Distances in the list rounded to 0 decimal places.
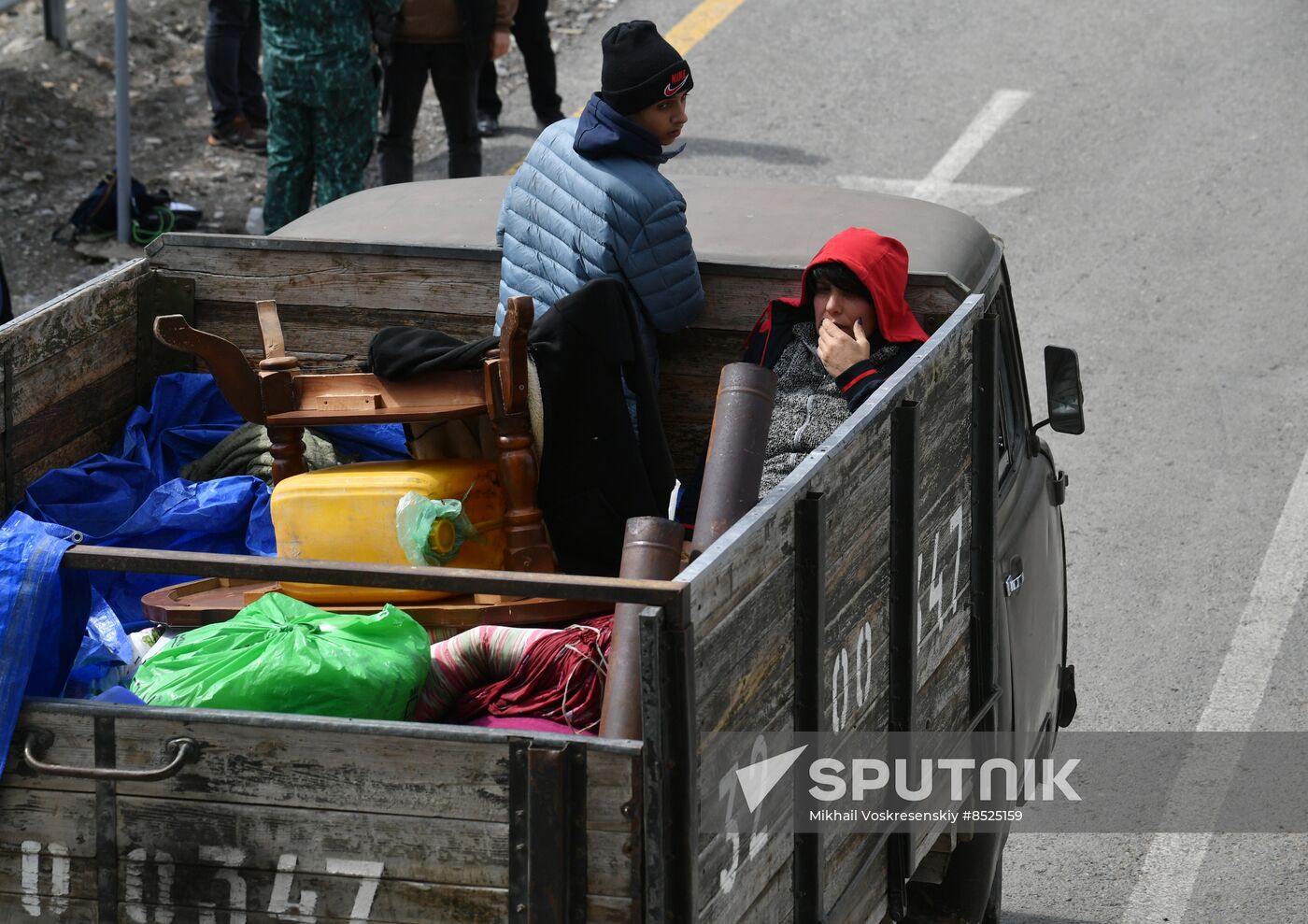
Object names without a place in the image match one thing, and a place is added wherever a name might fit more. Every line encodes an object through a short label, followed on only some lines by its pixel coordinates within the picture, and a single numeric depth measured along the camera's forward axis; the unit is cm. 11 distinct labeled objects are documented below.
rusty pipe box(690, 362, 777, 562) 691
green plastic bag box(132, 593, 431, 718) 623
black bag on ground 1886
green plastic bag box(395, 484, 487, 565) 779
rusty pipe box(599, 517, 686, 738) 606
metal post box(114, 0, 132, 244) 1767
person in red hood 859
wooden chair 830
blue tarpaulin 584
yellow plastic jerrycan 784
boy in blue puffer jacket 919
